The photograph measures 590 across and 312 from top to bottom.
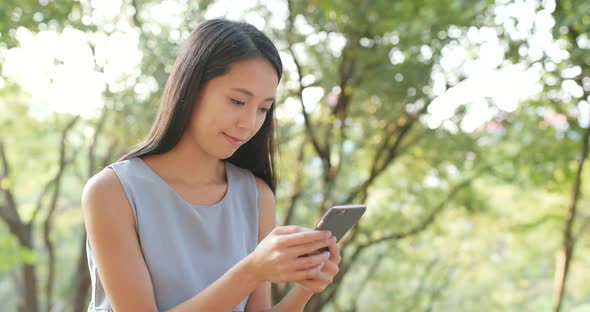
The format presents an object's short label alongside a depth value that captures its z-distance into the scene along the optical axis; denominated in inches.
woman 68.7
